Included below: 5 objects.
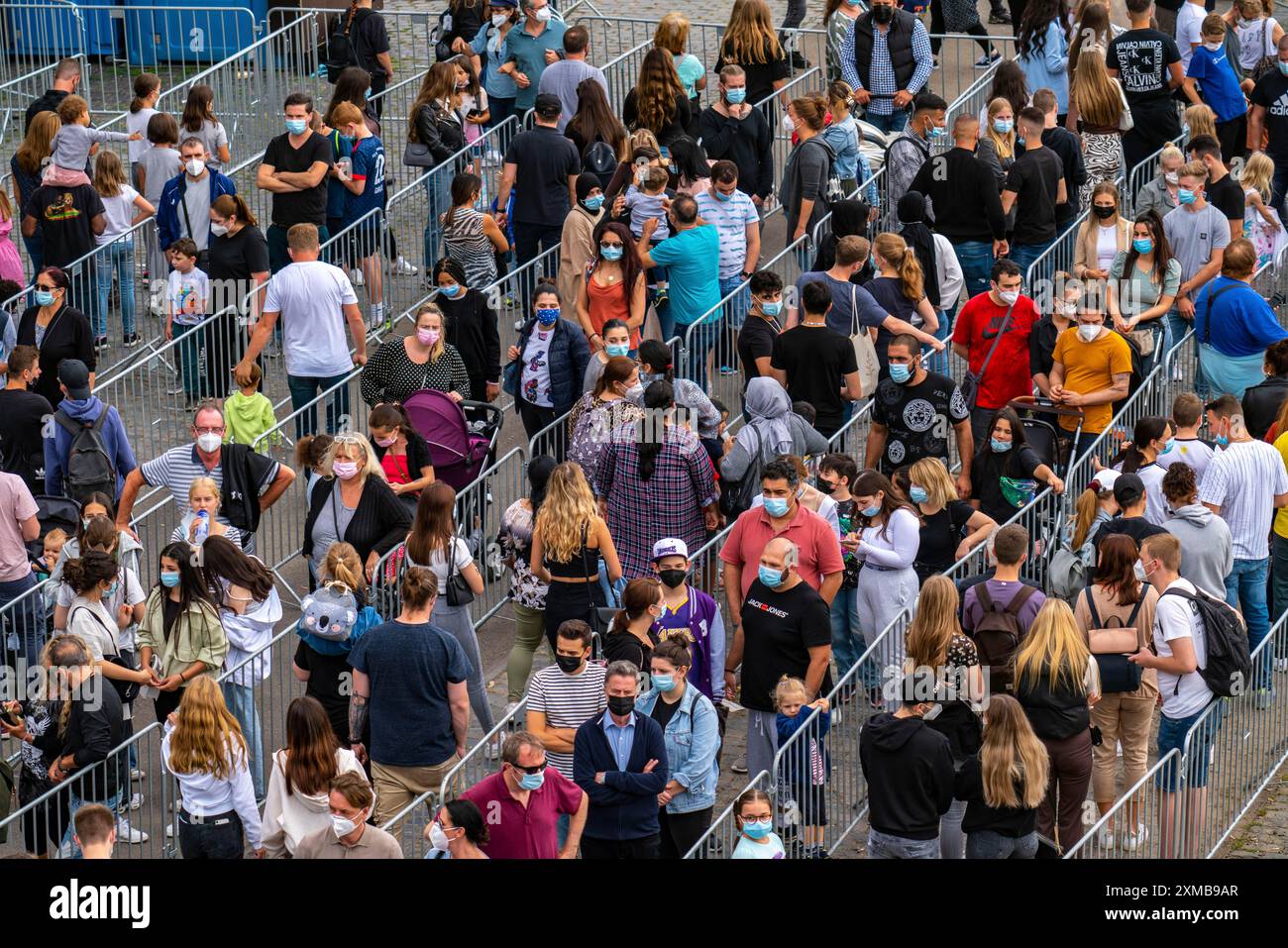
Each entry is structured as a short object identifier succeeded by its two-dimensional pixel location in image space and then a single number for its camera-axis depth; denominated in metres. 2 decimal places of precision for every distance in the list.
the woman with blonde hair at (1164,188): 16.72
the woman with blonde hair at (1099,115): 18.06
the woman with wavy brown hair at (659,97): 18.27
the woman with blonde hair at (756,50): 19.74
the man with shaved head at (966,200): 16.94
